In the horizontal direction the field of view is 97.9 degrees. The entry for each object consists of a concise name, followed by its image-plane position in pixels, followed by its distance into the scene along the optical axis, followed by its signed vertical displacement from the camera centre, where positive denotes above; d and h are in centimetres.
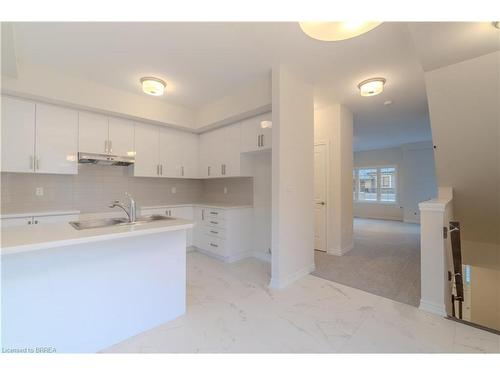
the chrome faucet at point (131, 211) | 196 -17
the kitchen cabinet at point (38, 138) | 258 +70
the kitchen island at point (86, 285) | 132 -66
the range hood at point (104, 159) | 300 +48
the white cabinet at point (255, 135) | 309 +83
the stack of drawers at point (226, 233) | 343 -68
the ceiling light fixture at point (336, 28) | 125 +95
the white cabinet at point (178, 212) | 365 -35
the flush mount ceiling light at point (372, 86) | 287 +138
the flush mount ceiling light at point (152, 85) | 280 +138
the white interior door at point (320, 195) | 400 -9
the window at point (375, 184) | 789 +21
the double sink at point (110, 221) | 180 -27
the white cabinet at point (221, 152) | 356 +69
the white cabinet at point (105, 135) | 307 +86
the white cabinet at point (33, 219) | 255 -33
